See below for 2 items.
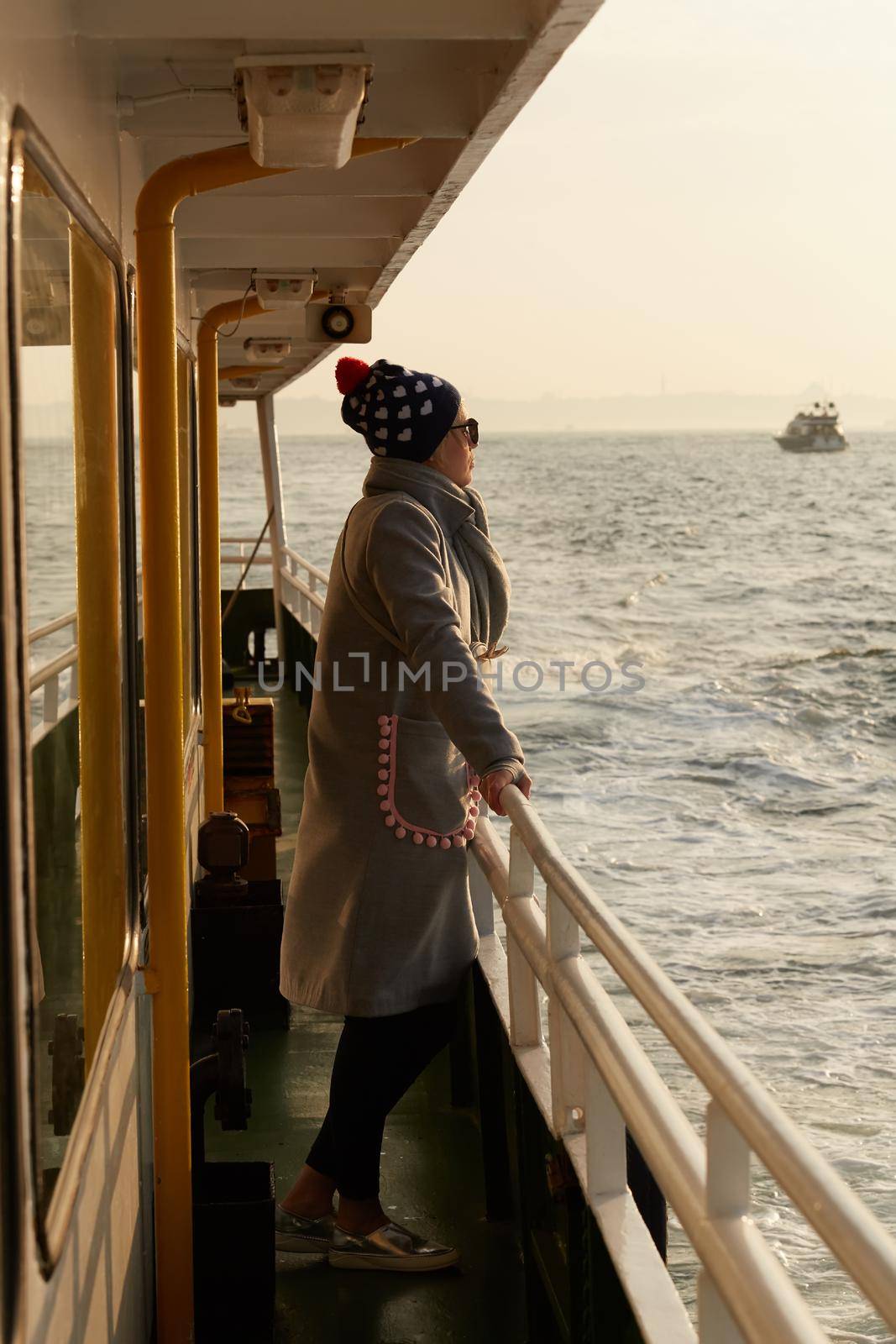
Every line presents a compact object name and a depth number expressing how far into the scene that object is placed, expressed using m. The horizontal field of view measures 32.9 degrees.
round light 5.16
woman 2.63
